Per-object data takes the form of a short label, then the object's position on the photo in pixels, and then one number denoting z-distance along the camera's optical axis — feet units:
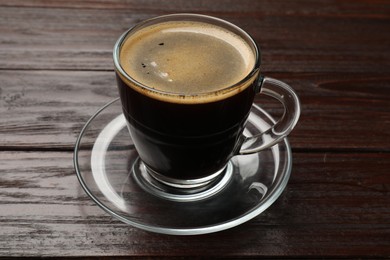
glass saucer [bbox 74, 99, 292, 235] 2.29
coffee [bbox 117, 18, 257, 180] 2.21
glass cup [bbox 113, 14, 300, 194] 2.20
